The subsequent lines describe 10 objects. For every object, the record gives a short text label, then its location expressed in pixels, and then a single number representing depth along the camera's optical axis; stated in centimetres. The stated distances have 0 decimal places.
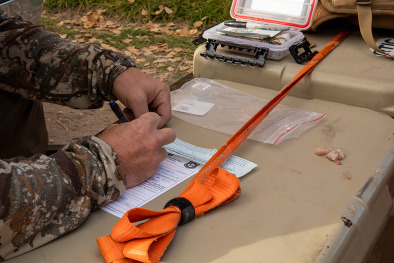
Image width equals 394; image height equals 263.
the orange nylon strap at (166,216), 80
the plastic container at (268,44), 138
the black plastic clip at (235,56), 137
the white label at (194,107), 129
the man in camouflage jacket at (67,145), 84
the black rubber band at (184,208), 88
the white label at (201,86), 141
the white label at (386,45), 142
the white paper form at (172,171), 96
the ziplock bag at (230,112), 118
